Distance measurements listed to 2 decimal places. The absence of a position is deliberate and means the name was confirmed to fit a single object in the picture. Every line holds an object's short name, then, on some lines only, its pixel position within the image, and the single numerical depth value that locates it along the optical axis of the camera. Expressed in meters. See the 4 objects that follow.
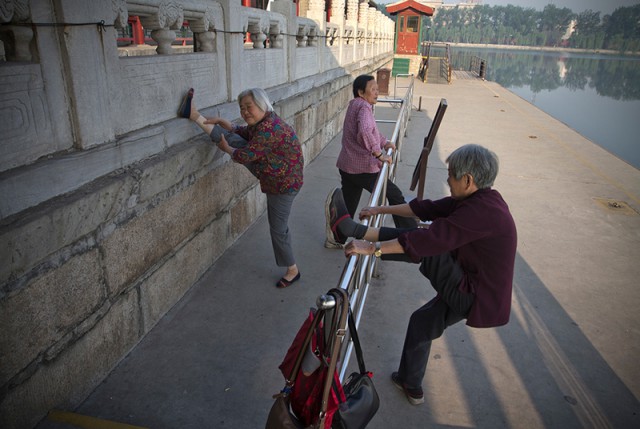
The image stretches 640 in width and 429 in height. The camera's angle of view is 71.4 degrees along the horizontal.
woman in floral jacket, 3.30
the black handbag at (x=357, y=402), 1.85
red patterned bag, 1.67
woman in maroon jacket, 2.17
